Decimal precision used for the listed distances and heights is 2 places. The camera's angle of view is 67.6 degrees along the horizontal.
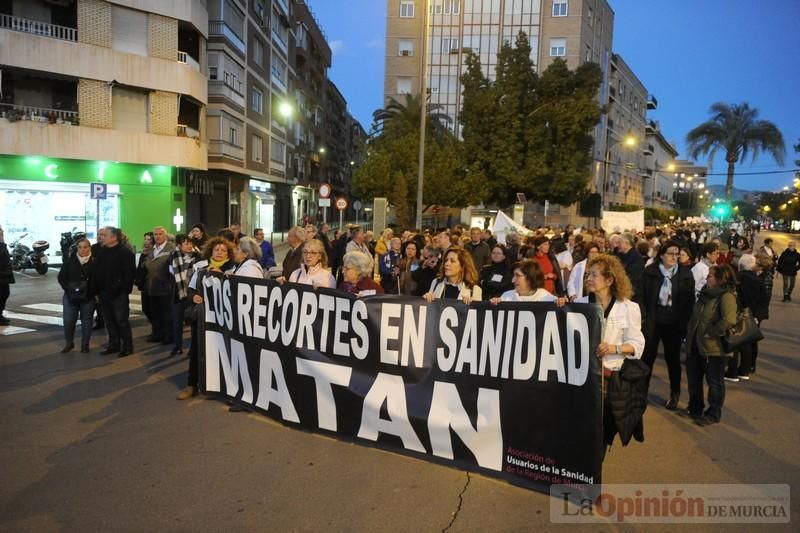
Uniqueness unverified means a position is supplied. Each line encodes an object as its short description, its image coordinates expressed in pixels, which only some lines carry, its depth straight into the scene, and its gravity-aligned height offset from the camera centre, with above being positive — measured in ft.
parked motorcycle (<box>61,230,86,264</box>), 54.39 -3.09
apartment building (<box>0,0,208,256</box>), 73.20 +12.72
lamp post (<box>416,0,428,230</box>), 67.54 +9.64
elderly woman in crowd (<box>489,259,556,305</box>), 16.52 -1.68
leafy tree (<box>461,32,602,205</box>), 110.01 +18.85
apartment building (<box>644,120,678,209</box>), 286.25 +30.17
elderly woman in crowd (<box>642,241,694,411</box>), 21.07 -2.74
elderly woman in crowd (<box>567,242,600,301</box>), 29.51 -2.72
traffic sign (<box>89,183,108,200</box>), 57.26 +1.64
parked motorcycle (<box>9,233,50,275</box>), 59.58 -5.13
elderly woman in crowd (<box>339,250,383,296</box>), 18.97 -1.81
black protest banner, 13.85 -4.13
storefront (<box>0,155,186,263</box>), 71.92 +1.27
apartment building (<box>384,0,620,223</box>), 164.76 +52.06
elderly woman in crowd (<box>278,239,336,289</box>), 19.56 -1.77
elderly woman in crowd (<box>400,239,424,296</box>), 31.09 -2.52
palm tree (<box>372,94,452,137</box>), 109.91 +19.84
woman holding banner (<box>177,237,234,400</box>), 21.25 -2.00
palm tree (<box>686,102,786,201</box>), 166.40 +27.48
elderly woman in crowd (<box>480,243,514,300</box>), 26.78 -2.42
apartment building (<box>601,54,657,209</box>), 209.56 +35.24
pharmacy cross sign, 88.58 -1.20
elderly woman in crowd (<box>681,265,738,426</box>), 19.42 -3.57
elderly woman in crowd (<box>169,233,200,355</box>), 28.37 -3.15
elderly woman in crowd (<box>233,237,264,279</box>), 20.61 -1.58
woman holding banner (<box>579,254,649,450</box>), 14.23 -2.68
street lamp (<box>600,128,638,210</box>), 104.63 +15.46
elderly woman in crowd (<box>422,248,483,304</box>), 18.52 -1.79
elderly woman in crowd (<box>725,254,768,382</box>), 26.20 -3.39
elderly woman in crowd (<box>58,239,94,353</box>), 27.81 -3.83
